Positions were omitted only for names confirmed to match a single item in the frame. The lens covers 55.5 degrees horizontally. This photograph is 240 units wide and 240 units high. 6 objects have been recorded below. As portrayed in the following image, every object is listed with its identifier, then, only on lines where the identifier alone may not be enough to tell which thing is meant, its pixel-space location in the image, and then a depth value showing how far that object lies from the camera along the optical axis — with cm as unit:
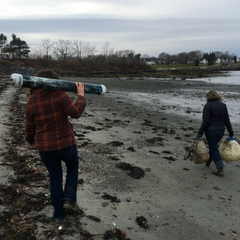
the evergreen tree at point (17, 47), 7870
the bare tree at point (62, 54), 9681
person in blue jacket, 505
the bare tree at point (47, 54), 9413
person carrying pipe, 271
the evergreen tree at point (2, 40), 8588
